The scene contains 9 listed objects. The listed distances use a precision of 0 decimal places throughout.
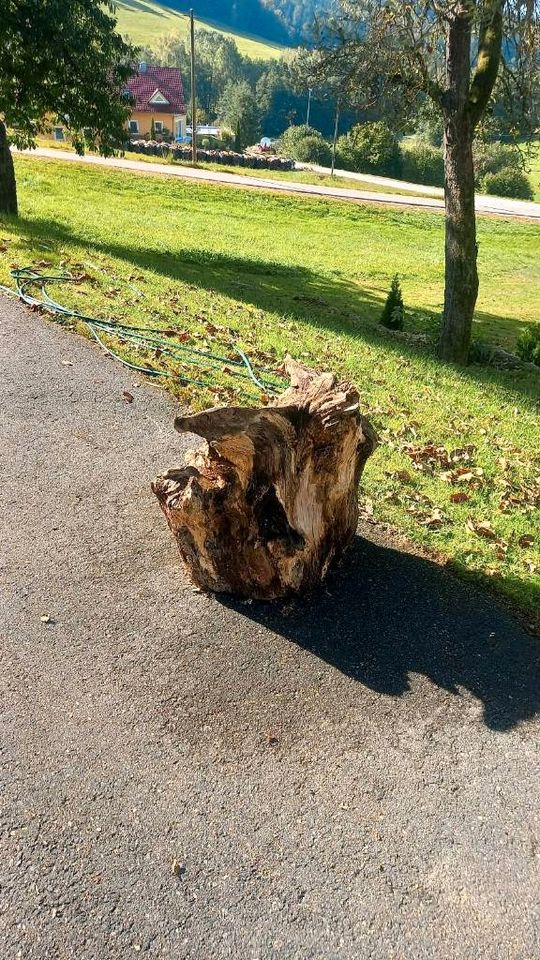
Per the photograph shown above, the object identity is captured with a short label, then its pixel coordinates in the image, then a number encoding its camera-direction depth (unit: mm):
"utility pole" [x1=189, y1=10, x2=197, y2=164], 37594
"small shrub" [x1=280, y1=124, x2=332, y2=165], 64812
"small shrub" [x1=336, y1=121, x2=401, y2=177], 56094
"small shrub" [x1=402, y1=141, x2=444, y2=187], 60250
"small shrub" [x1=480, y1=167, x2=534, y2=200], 53062
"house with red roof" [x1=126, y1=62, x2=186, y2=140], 75375
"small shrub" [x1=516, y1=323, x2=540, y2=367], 12266
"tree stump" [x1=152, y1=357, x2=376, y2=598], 4230
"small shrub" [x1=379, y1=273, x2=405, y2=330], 13531
